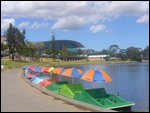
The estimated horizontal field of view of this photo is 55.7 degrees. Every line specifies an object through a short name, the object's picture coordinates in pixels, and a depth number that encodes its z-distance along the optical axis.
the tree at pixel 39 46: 57.57
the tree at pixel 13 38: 43.59
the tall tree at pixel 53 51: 65.03
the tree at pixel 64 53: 67.43
